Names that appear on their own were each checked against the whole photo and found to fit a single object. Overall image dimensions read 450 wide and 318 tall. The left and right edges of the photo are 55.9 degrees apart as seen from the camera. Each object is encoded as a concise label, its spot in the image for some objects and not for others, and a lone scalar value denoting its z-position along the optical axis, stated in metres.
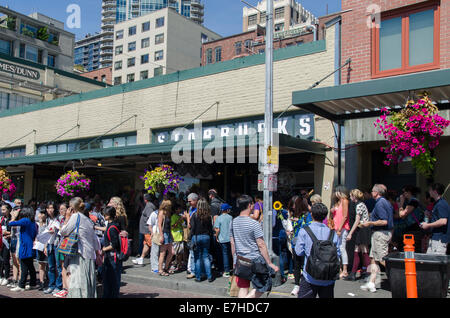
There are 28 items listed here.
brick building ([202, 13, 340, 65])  54.72
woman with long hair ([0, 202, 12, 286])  9.73
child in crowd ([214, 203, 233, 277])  9.38
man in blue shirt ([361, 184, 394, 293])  7.81
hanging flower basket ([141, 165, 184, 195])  11.62
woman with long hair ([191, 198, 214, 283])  9.22
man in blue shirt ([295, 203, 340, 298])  5.25
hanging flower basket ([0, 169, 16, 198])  16.85
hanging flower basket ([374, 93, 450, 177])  7.40
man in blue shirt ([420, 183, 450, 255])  7.37
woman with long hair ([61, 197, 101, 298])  6.56
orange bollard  5.76
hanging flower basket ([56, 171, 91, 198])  14.15
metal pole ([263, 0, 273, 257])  8.42
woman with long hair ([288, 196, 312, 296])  8.91
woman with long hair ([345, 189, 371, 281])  8.77
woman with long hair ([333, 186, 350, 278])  8.60
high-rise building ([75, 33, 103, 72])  127.00
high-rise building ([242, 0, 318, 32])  83.12
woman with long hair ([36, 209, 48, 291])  9.27
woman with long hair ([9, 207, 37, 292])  8.86
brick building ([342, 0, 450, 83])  10.48
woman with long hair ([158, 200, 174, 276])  9.94
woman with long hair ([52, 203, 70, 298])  8.12
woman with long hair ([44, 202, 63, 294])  8.69
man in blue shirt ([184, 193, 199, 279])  9.67
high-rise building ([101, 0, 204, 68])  116.12
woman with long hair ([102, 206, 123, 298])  7.17
